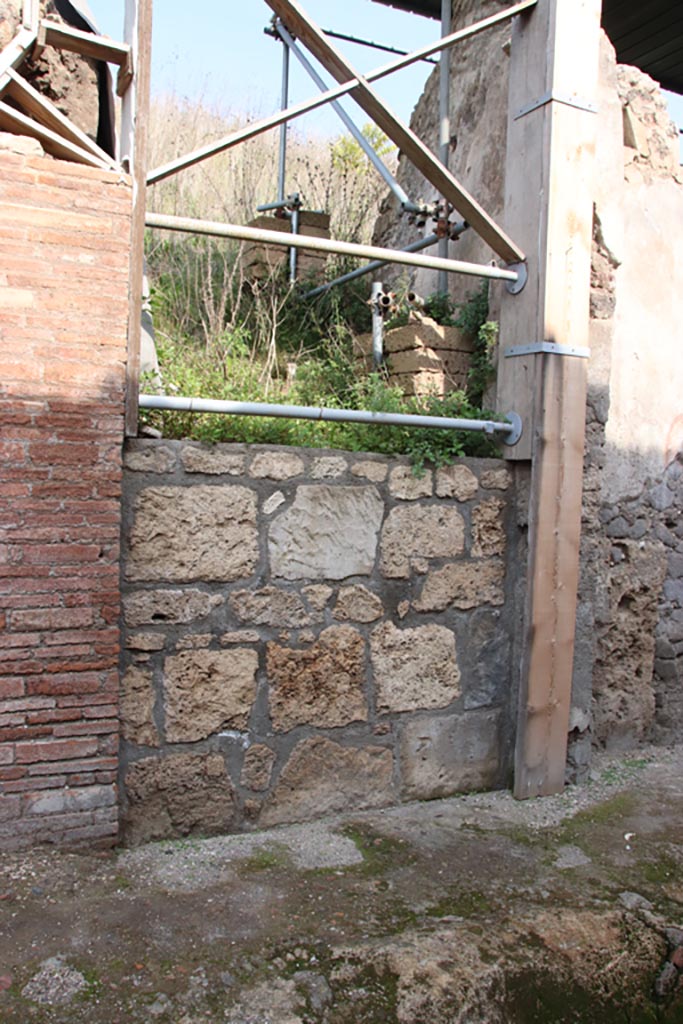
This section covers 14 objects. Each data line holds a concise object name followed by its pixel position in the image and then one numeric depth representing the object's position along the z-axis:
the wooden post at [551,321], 3.88
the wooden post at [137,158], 3.14
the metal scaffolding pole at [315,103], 3.23
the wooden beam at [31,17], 3.15
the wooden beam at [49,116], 3.01
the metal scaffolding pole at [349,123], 4.53
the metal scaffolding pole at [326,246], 3.25
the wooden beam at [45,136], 2.92
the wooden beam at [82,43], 3.21
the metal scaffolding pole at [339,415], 3.24
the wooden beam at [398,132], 3.49
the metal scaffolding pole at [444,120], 4.82
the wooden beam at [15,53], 2.98
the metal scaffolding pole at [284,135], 5.84
